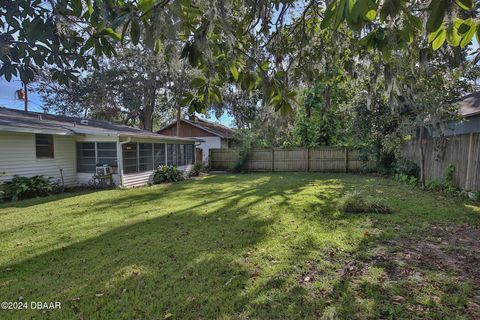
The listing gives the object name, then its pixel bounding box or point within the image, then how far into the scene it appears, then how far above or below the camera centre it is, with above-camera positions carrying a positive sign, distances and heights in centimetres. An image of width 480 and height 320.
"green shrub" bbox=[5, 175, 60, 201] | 833 -133
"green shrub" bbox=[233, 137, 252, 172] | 1662 -54
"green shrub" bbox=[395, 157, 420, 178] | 1018 -77
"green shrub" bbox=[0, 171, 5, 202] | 804 -134
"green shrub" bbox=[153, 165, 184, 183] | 1241 -133
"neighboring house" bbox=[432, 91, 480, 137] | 897 +98
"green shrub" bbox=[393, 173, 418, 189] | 943 -114
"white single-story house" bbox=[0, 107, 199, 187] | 877 -25
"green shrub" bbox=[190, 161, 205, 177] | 1553 -136
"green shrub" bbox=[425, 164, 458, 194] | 741 -99
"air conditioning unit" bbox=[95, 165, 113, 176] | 1023 -95
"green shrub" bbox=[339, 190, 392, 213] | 571 -119
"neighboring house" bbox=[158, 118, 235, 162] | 2042 +73
